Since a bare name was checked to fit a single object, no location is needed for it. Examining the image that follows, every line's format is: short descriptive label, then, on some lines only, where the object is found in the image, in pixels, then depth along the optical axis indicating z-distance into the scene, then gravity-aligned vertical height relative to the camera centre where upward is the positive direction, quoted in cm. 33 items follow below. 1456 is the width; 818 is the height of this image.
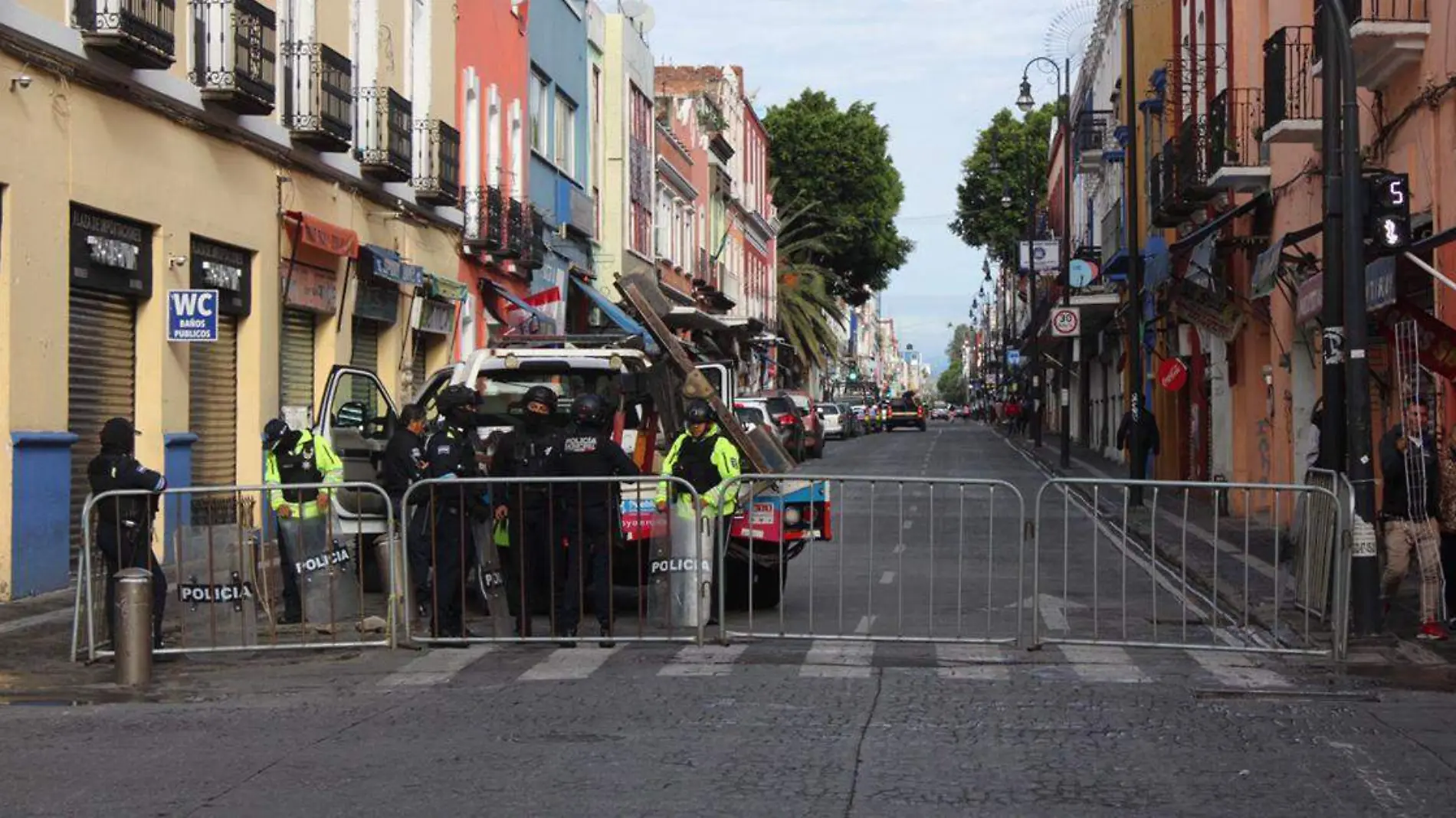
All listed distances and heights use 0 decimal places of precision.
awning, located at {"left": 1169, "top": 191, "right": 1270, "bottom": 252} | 2514 +267
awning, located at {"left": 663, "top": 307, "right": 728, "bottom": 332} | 3925 +218
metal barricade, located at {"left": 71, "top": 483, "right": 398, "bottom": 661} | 1207 -94
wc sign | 1752 +100
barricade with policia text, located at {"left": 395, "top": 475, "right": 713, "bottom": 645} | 1249 -87
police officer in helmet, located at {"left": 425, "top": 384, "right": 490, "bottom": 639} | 1253 -71
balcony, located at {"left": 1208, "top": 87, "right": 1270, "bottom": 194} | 2486 +373
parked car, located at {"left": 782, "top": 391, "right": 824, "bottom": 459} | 4628 -5
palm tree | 7431 +452
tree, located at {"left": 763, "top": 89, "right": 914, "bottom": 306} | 7750 +994
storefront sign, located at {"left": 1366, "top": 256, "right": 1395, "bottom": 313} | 1562 +114
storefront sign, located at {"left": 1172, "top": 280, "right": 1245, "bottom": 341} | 2698 +161
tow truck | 1341 -7
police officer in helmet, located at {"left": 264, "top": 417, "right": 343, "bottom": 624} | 1302 -30
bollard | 1096 -119
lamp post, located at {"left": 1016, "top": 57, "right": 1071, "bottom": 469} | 4100 +383
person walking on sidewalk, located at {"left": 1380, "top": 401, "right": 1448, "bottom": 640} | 1323 -60
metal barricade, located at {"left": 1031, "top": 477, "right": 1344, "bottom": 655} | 1270 -101
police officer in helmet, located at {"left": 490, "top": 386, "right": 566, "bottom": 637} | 1259 -61
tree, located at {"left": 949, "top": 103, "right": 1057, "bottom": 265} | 8675 +1106
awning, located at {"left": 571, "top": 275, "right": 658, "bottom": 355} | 2974 +200
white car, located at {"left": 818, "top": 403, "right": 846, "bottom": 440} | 6278 +6
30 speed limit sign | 4006 +210
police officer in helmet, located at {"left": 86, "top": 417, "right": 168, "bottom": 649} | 1203 -55
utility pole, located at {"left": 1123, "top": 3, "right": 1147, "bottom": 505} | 2852 +195
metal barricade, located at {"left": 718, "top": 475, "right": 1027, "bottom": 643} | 1290 -91
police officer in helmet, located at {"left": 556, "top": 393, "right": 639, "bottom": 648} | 1247 -56
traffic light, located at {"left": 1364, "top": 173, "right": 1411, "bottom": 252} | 1340 +145
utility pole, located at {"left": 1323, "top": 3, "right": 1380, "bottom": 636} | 1300 +83
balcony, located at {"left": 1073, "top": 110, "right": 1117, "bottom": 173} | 4800 +731
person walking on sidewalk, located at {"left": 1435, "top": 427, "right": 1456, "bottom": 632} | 1316 -71
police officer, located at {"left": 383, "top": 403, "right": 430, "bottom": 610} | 1288 -37
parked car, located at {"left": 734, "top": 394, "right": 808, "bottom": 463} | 4106 +4
